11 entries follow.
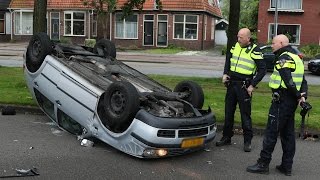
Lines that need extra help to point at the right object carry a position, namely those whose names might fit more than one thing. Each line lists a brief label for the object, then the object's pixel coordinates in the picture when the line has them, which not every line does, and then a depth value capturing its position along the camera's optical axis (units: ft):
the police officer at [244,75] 23.08
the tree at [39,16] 40.09
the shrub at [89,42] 112.25
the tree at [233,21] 42.45
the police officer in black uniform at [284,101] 19.42
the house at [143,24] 128.88
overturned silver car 20.35
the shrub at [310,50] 104.42
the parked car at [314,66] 73.51
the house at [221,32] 178.70
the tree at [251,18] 160.54
